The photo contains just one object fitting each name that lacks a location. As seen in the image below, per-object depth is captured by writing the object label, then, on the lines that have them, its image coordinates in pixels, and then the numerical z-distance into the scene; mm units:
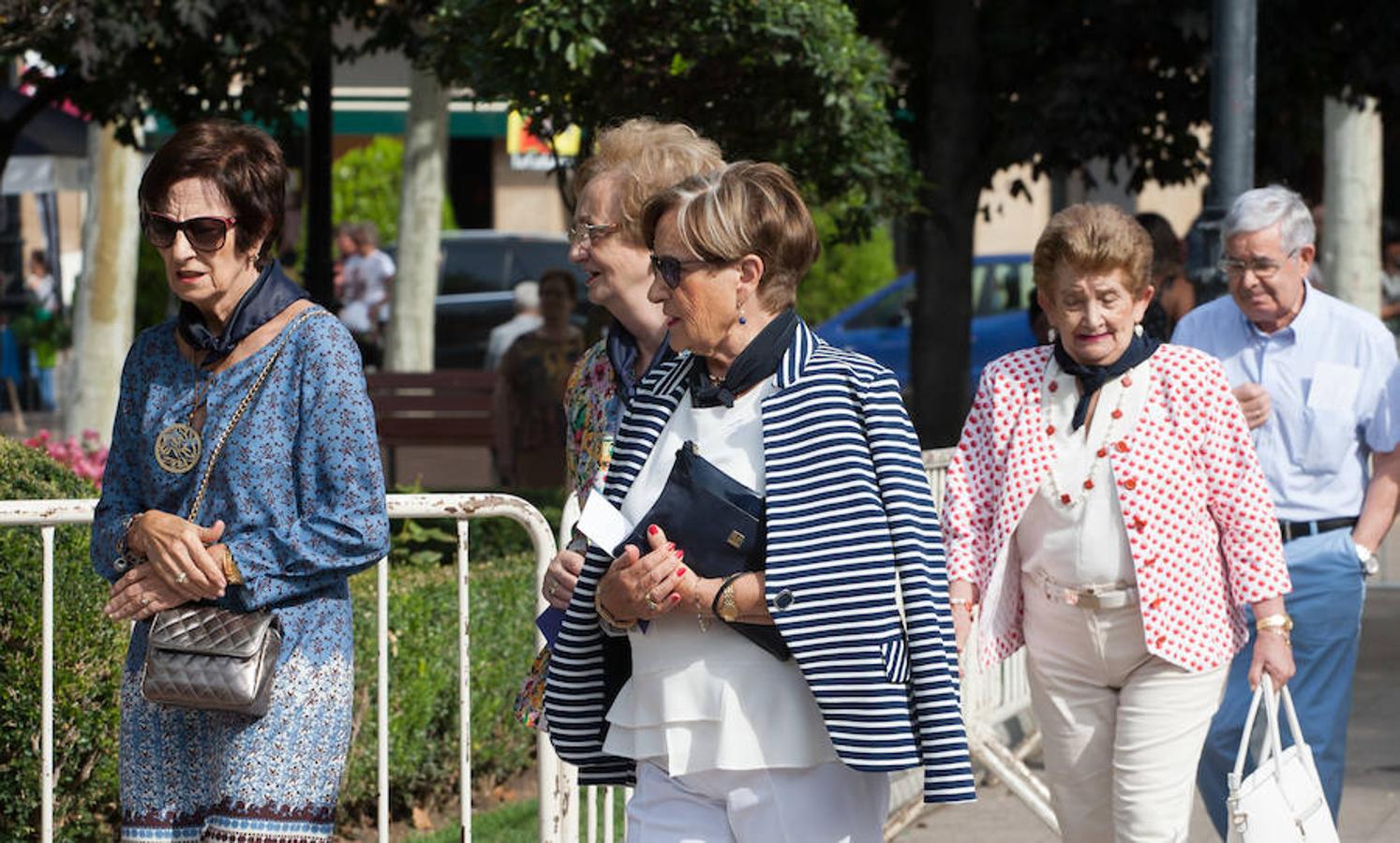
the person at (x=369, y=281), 25016
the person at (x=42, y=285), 27531
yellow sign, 33778
